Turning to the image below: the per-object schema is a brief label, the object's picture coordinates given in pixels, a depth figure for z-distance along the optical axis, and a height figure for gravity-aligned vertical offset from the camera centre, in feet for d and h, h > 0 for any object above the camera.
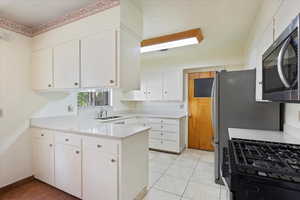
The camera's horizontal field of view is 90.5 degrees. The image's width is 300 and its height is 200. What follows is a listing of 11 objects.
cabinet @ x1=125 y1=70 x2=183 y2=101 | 12.81 +1.08
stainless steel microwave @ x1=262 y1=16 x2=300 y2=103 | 2.21 +0.56
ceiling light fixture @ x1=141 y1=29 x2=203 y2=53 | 8.00 +3.32
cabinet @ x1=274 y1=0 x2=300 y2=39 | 2.98 +1.93
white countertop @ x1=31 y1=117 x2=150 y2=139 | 5.36 -1.25
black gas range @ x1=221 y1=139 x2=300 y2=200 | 2.06 -1.16
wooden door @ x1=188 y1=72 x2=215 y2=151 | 12.48 -1.03
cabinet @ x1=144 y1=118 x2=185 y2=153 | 11.70 -2.90
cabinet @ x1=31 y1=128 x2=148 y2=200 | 5.09 -2.59
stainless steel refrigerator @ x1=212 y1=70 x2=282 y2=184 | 6.23 -0.44
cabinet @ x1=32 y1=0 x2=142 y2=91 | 5.52 +1.99
